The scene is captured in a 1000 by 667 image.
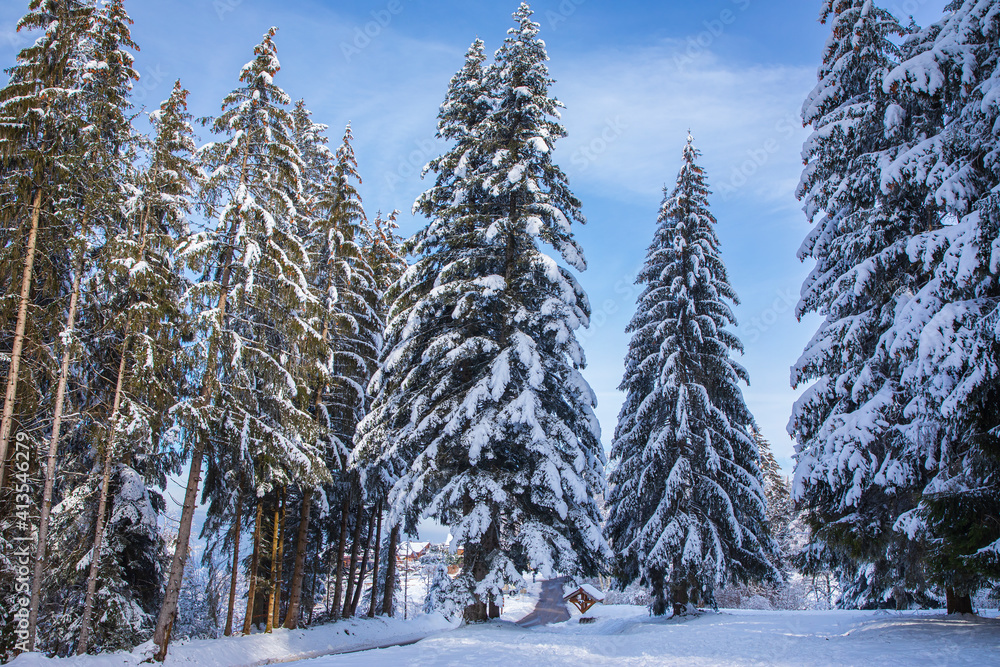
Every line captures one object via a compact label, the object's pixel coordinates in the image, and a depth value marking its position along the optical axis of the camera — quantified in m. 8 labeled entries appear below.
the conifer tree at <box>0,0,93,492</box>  11.20
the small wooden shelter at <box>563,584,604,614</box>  30.01
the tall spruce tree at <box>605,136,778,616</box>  18.12
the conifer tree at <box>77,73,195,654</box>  12.37
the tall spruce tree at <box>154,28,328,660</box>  13.57
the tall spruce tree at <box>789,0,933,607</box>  10.86
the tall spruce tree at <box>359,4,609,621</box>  13.35
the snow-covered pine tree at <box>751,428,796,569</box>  36.91
